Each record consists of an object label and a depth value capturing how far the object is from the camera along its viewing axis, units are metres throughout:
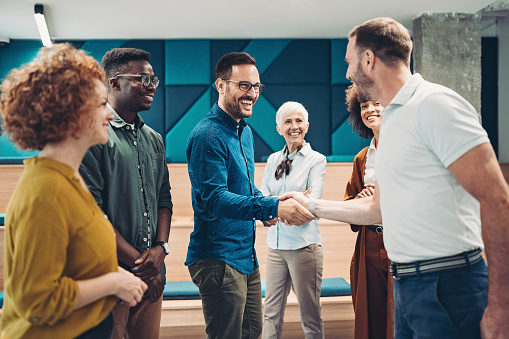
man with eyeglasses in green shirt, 1.63
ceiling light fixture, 4.57
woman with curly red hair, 0.94
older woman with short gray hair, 2.70
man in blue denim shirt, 1.82
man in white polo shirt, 1.08
